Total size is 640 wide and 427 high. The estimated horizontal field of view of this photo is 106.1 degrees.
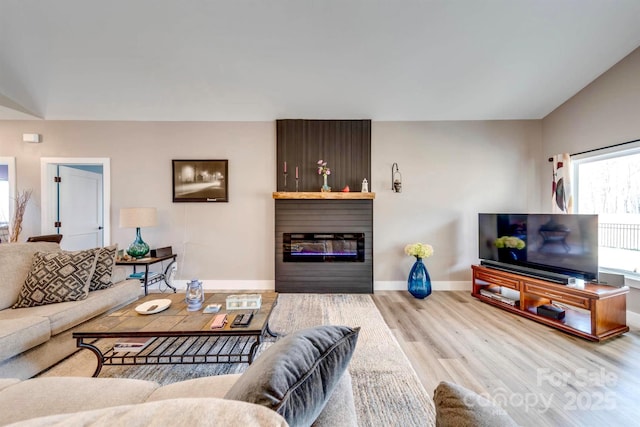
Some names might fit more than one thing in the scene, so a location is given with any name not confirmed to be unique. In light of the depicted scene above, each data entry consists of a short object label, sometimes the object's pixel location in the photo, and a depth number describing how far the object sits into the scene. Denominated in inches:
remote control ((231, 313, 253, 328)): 64.5
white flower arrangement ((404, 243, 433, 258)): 128.3
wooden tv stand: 86.3
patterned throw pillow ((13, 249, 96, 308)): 73.7
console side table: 115.3
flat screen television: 95.3
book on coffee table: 70.5
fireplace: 139.5
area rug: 57.1
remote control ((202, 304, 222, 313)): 72.4
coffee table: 61.2
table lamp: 115.6
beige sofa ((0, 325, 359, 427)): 17.2
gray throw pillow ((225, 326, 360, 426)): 22.1
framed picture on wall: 141.0
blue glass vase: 127.7
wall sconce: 142.5
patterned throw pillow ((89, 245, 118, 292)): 84.7
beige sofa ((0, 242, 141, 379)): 59.3
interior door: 140.8
